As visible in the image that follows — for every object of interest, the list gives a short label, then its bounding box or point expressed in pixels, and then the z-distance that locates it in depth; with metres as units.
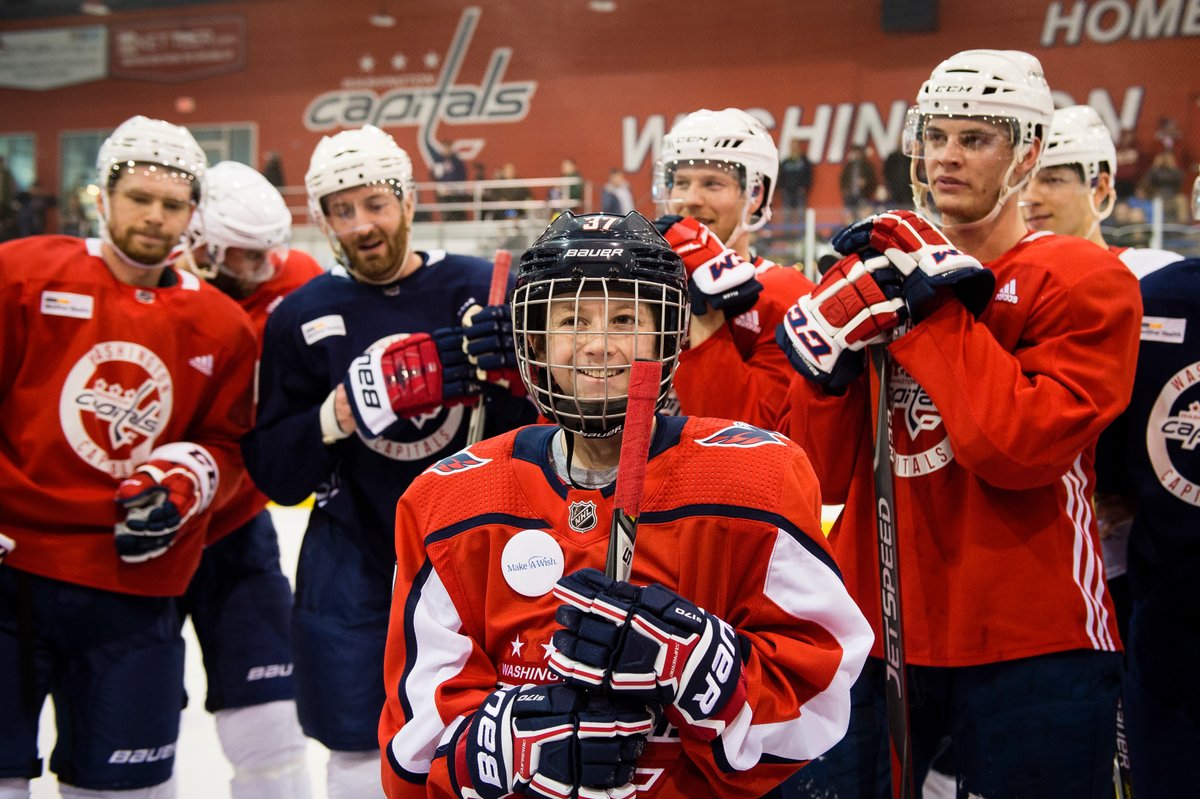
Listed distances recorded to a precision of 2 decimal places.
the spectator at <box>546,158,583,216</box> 9.26
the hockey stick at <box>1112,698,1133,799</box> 2.33
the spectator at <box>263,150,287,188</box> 13.90
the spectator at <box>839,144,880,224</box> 10.97
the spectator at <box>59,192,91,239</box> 11.29
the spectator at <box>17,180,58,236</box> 12.74
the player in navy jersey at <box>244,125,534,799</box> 2.46
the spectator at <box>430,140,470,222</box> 11.18
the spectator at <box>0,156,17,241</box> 12.43
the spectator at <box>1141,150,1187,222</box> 10.77
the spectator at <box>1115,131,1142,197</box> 11.43
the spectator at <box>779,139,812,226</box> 11.57
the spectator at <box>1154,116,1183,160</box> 11.50
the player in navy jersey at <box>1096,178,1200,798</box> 2.19
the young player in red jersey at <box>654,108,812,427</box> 2.16
